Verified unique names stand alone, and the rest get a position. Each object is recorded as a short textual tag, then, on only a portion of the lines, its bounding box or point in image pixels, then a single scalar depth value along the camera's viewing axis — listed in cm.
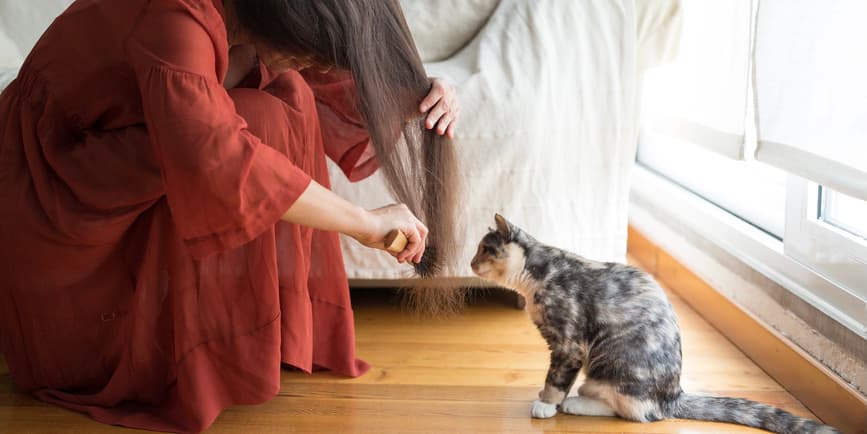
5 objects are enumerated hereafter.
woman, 111
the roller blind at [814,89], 121
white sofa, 173
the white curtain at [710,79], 163
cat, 138
